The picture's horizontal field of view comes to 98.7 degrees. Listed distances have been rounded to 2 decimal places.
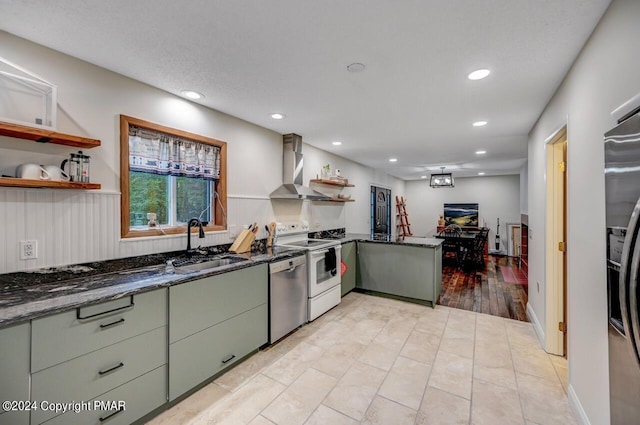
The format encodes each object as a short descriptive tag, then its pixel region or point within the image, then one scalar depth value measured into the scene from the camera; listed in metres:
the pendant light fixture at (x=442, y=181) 6.64
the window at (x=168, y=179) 2.30
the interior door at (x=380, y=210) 7.25
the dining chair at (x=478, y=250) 6.32
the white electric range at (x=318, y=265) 3.27
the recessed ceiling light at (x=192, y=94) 2.53
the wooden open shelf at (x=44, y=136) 1.59
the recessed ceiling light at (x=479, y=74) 2.11
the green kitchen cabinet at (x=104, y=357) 1.36
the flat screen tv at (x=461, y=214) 8.73
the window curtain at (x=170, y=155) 2.38
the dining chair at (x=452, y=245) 6.30
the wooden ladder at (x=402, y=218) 8.94
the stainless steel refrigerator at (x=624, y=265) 1.03
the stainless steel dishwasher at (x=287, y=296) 2.74
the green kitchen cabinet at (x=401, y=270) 3.82
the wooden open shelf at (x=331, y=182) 4.55
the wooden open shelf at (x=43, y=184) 1.57
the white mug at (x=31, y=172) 1.69
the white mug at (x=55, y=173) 1.79
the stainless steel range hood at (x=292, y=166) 3.88
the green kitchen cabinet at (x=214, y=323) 1.93
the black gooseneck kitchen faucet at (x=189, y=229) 2.63
